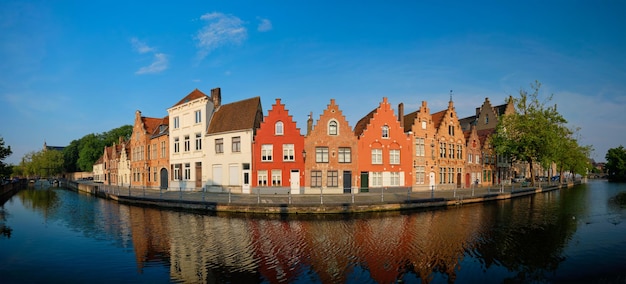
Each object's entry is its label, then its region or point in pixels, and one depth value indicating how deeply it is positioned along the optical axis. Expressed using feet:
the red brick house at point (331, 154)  111.65
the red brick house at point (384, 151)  116.88
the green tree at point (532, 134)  143.43
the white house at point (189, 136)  122.62
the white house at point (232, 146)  110.93
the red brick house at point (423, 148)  127.44
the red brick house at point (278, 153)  109.81
